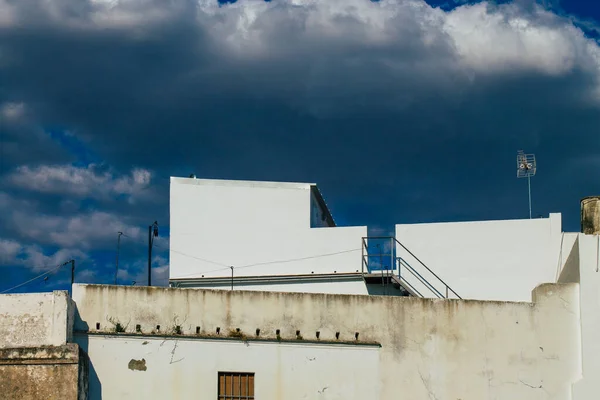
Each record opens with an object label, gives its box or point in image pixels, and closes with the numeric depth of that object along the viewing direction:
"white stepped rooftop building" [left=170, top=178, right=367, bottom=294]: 37.91
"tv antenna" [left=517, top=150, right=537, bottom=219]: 37.50
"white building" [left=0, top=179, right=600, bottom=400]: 28.34
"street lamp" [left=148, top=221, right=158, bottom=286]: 35.75
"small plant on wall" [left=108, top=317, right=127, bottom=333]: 29.38
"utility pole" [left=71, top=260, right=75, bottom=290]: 31.50
